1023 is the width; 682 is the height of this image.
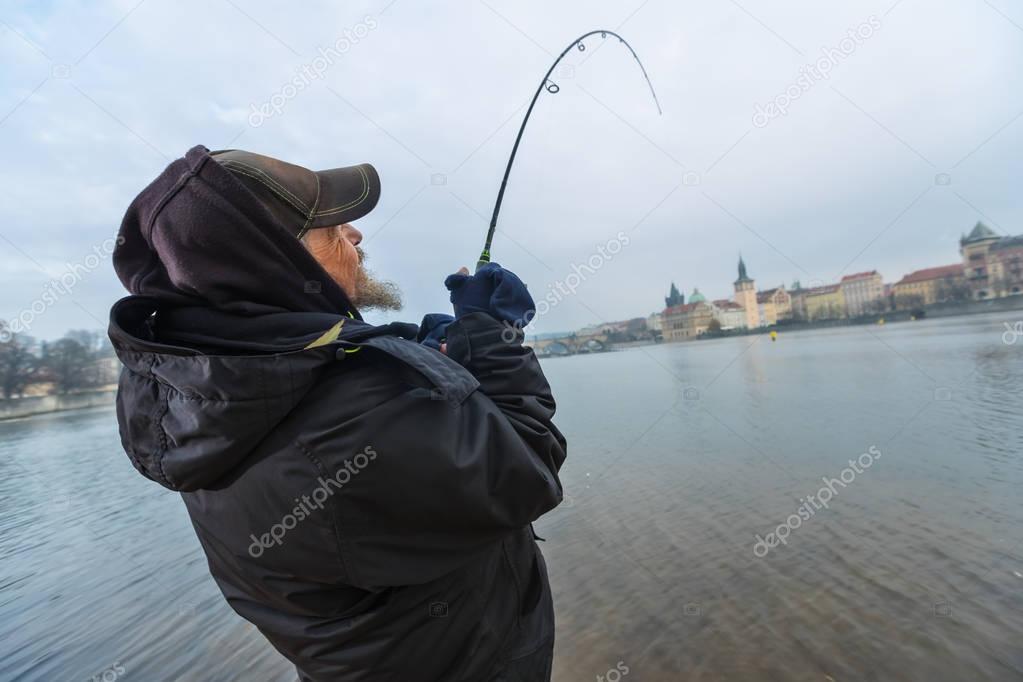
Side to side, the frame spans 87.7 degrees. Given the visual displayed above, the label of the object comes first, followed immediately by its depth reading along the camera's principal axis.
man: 1.09
